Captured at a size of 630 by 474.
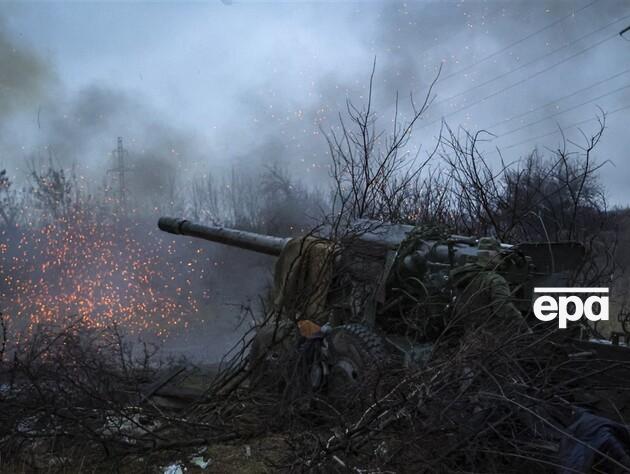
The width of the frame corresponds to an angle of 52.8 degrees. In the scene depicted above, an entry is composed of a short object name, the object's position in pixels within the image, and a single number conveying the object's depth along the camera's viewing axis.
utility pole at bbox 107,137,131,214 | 29.41
